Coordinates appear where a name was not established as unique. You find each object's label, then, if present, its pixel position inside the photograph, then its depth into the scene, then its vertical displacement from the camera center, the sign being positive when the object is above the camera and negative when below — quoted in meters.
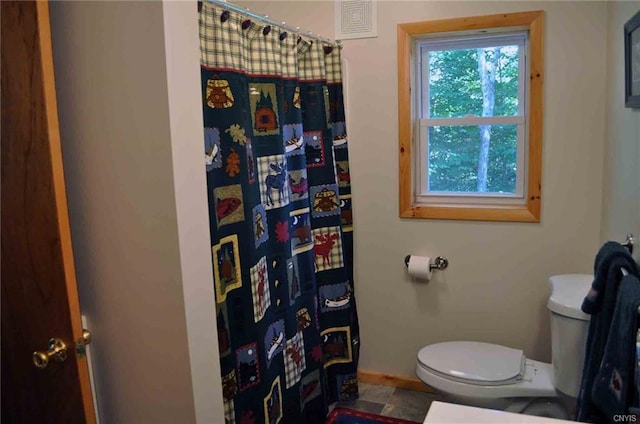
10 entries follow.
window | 2.49 +0.10
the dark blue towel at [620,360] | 1.33 -0.58
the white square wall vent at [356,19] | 2.61 +0.63
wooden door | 1.25 -0.19
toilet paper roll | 2.63 -0.61
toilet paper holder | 2.68 -0.61
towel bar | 1.74 -0.36
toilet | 2.00 -0.95
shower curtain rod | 1.79 +0.50
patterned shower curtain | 1.82 -0.29
